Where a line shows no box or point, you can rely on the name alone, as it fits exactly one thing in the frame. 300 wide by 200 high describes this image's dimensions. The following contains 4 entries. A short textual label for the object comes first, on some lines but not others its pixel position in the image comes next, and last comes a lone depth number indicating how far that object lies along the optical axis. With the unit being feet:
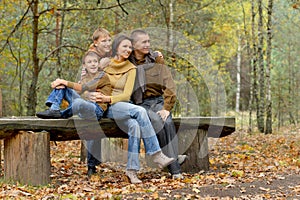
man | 19.01
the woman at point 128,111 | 18.12
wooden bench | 17.76
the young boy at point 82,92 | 18.16
